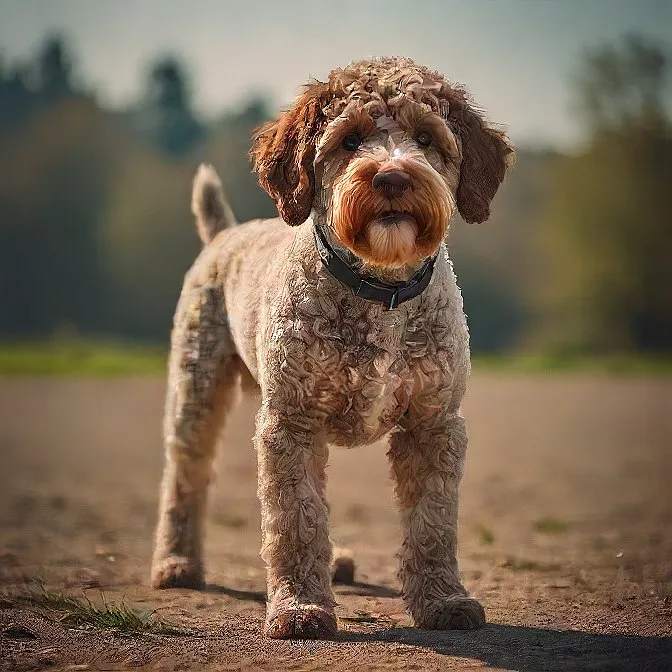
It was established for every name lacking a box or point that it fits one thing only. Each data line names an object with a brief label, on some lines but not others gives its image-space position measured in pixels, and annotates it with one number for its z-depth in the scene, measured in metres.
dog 4.47
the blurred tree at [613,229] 26.03
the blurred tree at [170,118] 23.86
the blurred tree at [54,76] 22.33
